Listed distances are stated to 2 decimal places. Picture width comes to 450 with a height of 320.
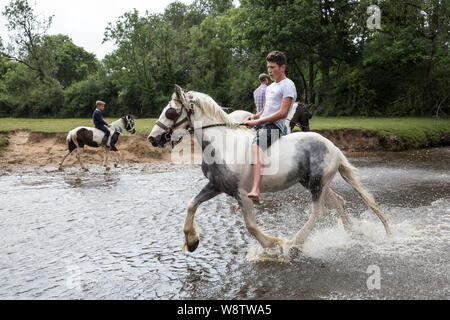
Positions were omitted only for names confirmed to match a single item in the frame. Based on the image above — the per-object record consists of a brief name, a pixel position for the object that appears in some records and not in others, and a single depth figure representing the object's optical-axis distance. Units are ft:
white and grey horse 16.40
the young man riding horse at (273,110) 16.39
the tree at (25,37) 116.78
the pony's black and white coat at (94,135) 49.57
